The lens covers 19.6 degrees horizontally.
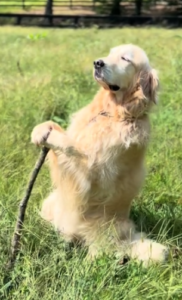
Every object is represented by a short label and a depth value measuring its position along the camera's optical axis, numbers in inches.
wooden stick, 120.3
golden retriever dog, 130.0
